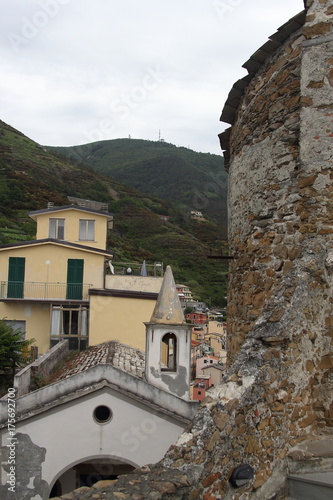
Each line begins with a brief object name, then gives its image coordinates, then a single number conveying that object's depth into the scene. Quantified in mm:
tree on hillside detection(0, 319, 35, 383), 16703
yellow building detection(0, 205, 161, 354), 21859
